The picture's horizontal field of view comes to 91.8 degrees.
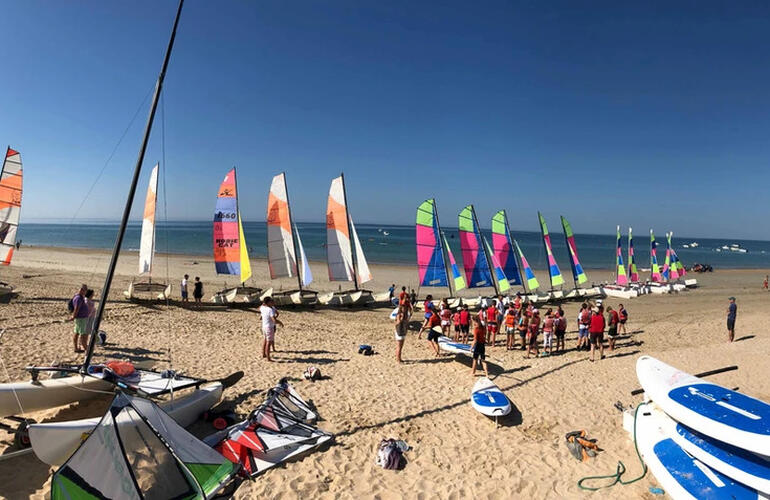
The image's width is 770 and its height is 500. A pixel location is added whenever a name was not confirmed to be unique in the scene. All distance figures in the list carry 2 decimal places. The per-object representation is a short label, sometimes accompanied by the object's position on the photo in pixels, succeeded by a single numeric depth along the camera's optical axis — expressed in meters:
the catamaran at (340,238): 18.06
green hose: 5.14
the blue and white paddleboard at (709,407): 4.48
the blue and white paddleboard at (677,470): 4.46
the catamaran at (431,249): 17.44
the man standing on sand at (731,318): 12.21
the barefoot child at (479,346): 8.75
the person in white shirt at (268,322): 9.12
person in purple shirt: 8.54
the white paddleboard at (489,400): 6.60
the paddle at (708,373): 7.17
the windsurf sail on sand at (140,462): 3.63
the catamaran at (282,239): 17.00
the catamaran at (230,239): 16.28
